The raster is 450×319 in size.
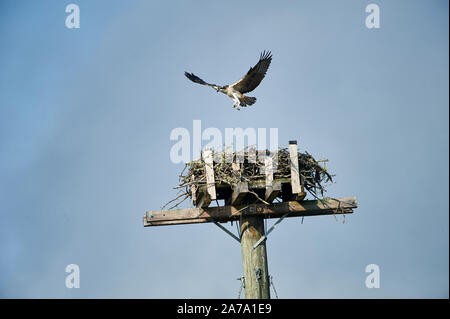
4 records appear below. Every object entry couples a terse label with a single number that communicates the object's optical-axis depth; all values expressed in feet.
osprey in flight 84.23
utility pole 63.51
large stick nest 64.95
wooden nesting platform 63.67
